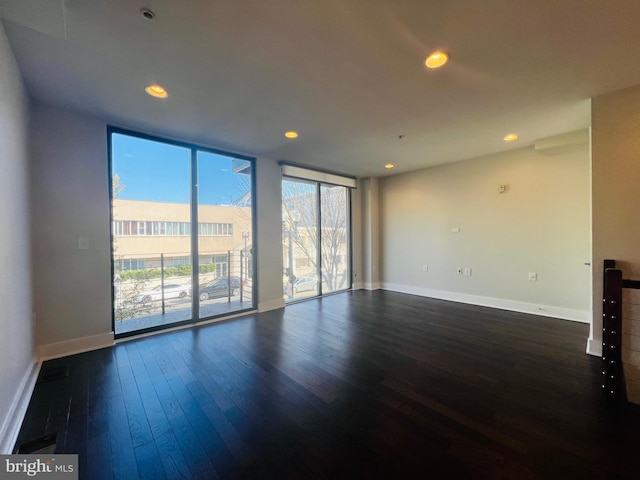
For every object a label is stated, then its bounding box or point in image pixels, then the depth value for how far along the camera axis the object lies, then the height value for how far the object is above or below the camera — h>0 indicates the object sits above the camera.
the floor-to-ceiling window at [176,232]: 3.21 +0.11
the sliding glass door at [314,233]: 4.91 +0.12
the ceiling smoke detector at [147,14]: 1.53 +1.30
